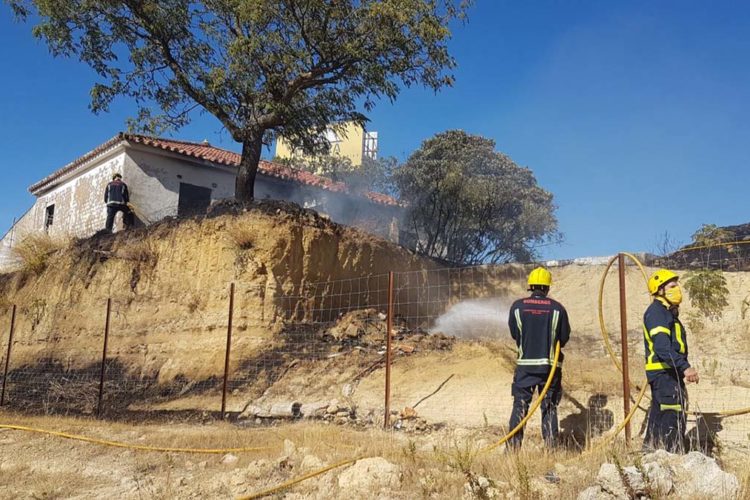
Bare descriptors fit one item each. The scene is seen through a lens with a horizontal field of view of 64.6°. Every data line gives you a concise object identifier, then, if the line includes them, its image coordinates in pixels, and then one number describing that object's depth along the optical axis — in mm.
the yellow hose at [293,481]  4867
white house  20562
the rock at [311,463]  5434
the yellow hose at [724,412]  5743
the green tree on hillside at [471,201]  19625
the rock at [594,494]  3975
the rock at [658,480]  3947
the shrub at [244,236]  12598
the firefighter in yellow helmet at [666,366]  5191
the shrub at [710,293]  11539
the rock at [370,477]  4809
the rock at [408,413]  8141
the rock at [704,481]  3918
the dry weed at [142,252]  14617
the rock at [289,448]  5916
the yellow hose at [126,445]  6461
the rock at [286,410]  9023
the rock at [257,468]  5422
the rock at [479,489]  4195
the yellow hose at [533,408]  5648
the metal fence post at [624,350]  5949
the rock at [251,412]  9312
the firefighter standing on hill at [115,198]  18281
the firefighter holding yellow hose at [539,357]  5891
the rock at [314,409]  8930
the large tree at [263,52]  12945
